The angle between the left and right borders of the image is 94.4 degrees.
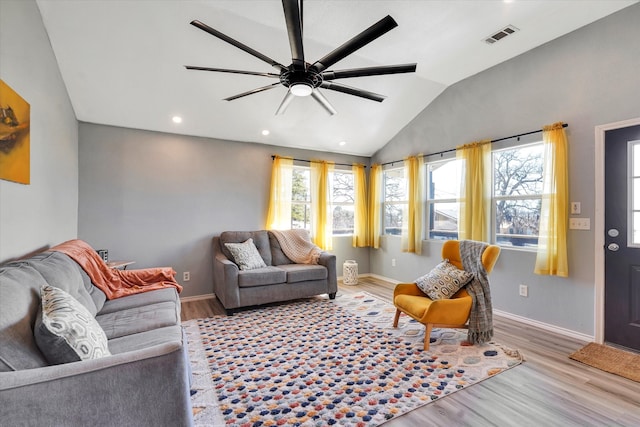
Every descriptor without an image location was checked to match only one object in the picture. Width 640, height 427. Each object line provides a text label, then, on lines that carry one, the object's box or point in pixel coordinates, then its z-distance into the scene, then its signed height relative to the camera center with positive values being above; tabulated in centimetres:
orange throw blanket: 241 -60
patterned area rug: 184 -121
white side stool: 510 -101
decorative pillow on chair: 277 -64
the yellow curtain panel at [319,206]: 514 +15
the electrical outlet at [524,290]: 335 -86
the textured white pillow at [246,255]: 388 -54
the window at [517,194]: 338 +25
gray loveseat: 356 -80
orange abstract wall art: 176 +50
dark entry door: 263 -20
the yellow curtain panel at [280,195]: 475 +32
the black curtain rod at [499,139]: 327 +93
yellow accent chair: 259 -84
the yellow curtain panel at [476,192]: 372 +30
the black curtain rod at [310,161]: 481 +94
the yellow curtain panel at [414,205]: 462 +16
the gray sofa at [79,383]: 99 -60
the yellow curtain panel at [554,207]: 300 +9
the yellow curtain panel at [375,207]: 552 +15
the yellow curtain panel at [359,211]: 554 +8
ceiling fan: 168 +105
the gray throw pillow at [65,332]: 117 -49
